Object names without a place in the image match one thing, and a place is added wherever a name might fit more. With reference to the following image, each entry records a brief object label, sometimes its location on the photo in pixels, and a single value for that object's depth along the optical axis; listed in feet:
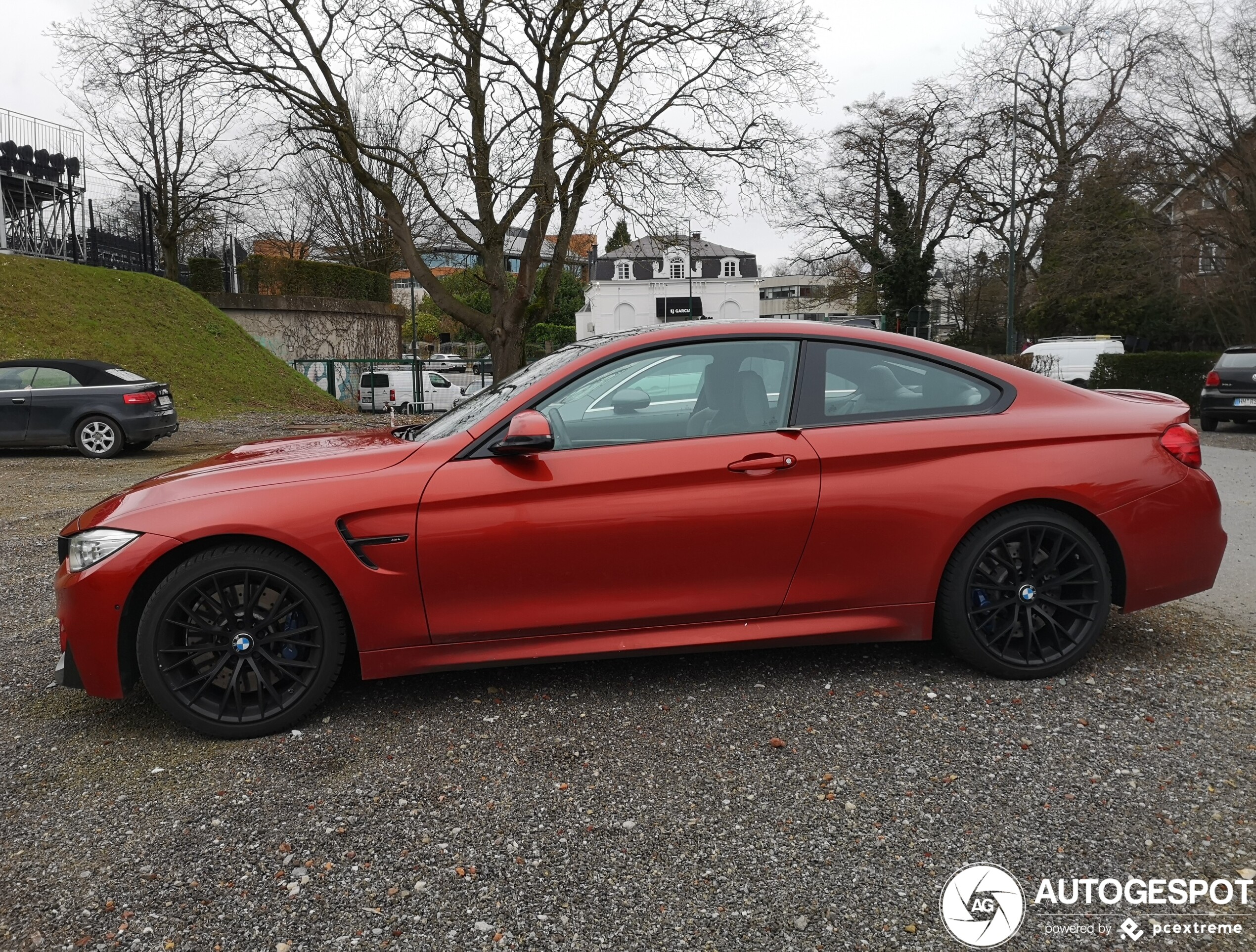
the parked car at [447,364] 165.21
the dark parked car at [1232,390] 50.19
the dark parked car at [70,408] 42.34
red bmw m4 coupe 10.82
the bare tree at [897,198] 125.80
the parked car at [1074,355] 82.02
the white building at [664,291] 257.34
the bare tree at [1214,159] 69.21
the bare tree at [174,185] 107.45
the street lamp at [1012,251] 93.71
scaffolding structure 79.25
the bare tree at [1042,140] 109.91
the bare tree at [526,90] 53.78
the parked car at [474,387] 102.55
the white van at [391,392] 94.38
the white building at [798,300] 156.25
